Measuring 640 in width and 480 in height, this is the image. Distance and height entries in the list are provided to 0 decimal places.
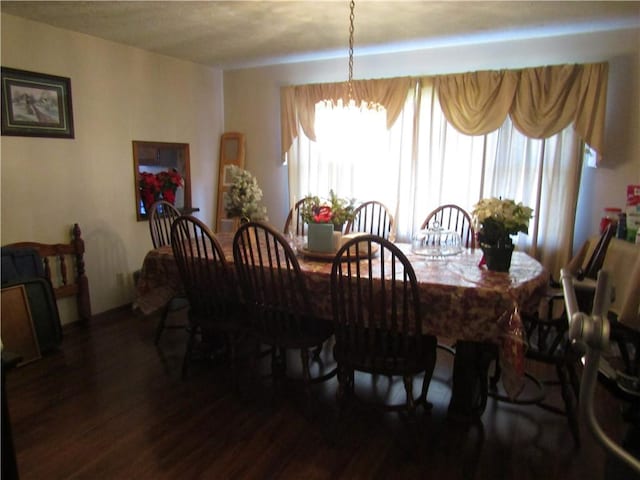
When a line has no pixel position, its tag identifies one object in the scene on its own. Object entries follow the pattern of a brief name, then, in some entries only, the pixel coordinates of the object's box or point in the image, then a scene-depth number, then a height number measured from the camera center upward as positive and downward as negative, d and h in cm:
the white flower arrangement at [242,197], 275 -14
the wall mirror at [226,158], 469 +19
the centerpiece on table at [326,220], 247 -25
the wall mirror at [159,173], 388 +1
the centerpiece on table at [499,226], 207 -23
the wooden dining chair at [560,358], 200 -84
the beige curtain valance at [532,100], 314 +63
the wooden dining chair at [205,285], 236 -63
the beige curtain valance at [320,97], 380 +76
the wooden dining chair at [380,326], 188 -69
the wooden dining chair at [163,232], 316 -46
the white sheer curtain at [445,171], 340 +7
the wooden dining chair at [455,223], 296 -35
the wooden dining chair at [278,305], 215 -67
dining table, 181 -57
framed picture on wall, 295 +49
